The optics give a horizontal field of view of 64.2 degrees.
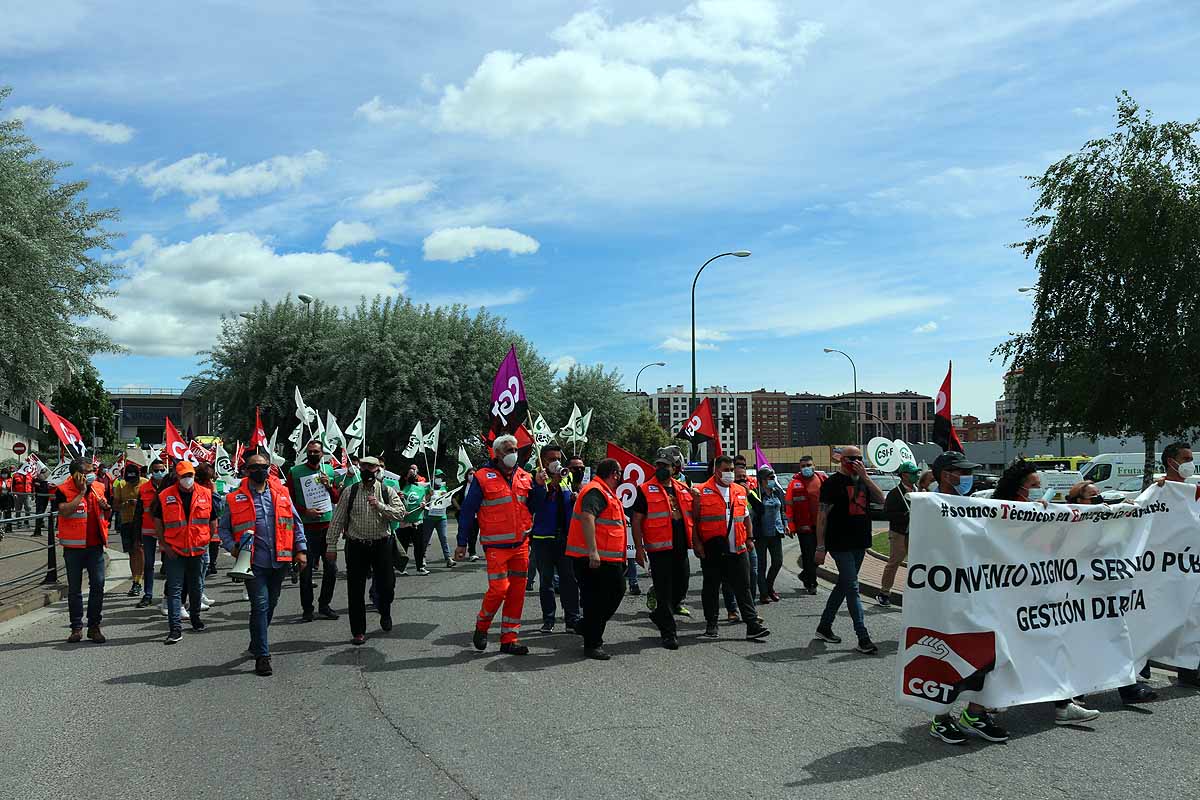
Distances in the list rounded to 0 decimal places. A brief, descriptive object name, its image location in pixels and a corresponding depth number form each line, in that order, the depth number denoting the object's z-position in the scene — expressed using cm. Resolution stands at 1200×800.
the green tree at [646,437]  7588
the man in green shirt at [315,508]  1039
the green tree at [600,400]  5588
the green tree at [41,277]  1381
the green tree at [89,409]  9125
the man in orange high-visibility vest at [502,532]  830
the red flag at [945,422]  1273
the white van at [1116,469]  3400
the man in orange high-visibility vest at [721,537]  930
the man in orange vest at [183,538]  919
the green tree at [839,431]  11081
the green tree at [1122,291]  2353
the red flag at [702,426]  1363
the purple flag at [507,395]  1234
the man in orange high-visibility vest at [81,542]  930
